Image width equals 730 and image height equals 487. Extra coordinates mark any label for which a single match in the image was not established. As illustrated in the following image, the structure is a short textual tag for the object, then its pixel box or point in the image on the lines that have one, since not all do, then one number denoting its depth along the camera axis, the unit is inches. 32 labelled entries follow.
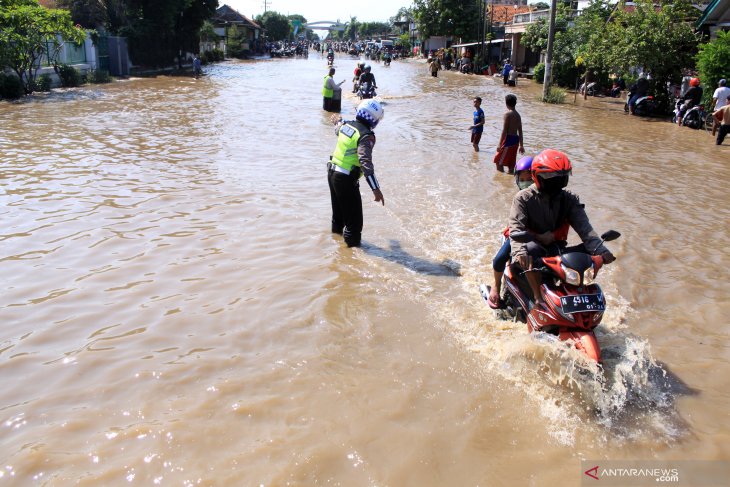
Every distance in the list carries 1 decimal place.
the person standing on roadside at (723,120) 547.5
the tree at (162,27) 1422.2
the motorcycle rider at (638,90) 799.7
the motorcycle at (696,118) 665.6
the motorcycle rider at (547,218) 157.5
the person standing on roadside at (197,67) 1386.6
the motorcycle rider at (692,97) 679.3
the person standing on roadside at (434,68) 1504.7
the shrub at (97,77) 1090.1
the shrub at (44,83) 896.9
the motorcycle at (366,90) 815.1
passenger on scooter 190.1
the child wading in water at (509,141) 408.2
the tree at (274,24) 3745.1
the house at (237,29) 2487.7
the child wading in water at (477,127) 481.7
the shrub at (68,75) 979.9
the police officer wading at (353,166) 241.8
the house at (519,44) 1520.7
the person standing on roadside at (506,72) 1283.6
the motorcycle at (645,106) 794.2
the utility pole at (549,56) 893.6
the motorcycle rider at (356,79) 910.6
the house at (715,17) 719.1
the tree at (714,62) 639.8
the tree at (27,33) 799.7
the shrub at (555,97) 919.0
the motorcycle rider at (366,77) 828.0
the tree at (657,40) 740.0
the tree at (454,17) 2055.9
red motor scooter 146.0
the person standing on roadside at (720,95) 596.7
